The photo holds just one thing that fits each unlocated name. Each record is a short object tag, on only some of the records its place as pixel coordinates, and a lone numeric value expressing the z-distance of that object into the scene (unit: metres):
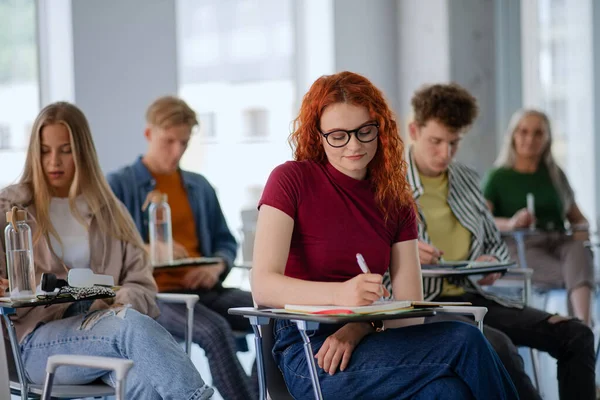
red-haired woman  2.25
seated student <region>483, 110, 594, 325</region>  4.92
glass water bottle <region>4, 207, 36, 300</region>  2.58
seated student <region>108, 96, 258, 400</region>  3.49
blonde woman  2.59
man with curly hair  3.20
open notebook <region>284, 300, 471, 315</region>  2.08
